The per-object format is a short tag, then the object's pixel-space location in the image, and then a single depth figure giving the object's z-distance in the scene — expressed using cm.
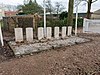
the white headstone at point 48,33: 410
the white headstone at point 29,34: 368
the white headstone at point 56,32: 424
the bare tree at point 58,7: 1232
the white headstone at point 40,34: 390
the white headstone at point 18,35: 355
